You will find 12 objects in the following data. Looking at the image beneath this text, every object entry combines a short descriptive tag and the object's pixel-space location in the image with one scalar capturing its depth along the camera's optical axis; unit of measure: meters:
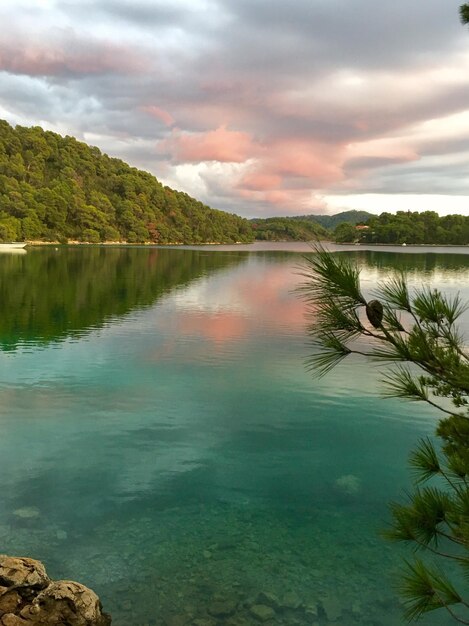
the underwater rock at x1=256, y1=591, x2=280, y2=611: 8.20
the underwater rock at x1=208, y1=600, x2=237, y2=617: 7.91
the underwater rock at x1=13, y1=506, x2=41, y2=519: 10.50
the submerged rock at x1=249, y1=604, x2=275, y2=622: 7.91
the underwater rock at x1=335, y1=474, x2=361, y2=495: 12.46
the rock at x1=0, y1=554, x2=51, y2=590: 7.12
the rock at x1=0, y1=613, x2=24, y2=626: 6.70
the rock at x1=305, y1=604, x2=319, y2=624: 7.93
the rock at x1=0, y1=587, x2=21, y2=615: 6.85
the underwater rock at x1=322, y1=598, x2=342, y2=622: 8.02
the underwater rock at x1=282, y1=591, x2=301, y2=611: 8.21
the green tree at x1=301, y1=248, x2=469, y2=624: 3.83
